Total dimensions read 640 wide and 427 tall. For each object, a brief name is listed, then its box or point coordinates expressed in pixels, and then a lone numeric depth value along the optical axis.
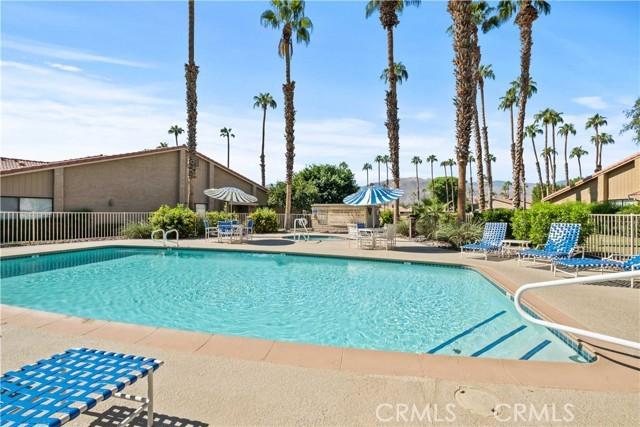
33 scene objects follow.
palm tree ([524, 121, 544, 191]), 49.38
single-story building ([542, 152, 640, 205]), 22.28
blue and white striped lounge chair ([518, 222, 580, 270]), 9.02
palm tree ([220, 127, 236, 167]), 56.84
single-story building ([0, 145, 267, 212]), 17.27
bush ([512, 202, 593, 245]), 10.68
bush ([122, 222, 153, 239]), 16.97
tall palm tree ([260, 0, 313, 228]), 22.98
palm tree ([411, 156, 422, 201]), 91.00
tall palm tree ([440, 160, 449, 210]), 63.28
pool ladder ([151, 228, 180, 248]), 14.55
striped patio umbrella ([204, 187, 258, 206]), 18.47
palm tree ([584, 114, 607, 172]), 47.75
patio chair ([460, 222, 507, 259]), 11.25
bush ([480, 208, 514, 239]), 15.60
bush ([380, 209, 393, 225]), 28.72
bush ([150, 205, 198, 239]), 16.86
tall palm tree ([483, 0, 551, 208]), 19.83
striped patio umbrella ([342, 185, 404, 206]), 14.69
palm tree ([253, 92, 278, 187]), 44.59
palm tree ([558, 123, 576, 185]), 52.28
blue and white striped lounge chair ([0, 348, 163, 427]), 1.85
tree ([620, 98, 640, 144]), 22.44
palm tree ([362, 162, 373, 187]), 106.19
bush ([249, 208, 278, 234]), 22.00
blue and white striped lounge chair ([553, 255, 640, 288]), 7.29
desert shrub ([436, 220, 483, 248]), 13.80
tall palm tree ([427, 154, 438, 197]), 91.00
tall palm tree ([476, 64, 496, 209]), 23.87
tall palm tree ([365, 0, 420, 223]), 20.54
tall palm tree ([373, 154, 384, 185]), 94.69
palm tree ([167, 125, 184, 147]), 52.84
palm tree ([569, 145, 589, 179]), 66.19
